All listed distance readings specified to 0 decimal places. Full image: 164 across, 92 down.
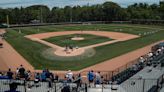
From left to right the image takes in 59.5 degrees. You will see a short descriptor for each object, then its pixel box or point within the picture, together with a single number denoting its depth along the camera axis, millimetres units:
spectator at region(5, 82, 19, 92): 7168
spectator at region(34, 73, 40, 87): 9201
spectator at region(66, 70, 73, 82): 10371
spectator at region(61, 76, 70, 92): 7273
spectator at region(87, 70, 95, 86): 9661
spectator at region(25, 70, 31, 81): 10475
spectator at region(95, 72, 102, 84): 9690
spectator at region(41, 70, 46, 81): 9716
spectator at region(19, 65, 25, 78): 10629
